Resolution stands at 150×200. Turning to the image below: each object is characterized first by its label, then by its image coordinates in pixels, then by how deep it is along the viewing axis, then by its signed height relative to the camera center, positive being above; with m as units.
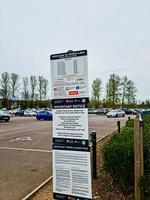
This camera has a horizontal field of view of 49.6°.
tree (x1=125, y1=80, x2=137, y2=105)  41.56 +2.60
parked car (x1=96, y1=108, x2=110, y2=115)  38.36 -2.44
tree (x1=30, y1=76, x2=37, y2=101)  44.53 +5.22
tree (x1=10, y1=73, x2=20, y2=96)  40.46 +5.05
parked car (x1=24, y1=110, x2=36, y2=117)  34.37 -2.36
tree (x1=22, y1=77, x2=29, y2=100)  44.36 +3.86
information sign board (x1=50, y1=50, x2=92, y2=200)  2.15 -0.35
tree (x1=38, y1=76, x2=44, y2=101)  45.23 +4.72
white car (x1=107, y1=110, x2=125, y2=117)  27.88 -2.16
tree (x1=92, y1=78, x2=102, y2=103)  42.36 +3.52
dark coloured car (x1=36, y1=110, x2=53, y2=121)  21.28 -1.75
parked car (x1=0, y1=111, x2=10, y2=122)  18.03 -1.64
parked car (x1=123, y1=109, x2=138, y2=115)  39.05 -2.63
